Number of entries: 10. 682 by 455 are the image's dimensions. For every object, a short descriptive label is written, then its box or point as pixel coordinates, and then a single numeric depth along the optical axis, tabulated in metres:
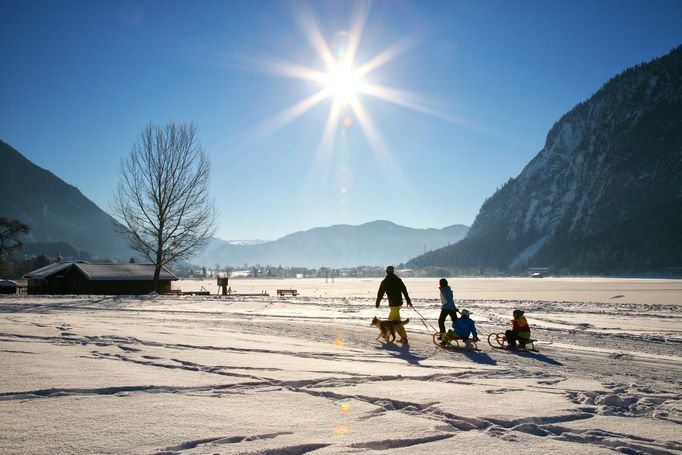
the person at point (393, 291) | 12.73
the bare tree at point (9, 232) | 52.59
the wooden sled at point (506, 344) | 11.80
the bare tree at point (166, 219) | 35.12
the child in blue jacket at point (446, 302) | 13.17
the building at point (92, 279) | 39.94
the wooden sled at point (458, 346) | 11.79
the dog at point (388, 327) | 12.47
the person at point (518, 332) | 11.84
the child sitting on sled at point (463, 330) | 11.92
